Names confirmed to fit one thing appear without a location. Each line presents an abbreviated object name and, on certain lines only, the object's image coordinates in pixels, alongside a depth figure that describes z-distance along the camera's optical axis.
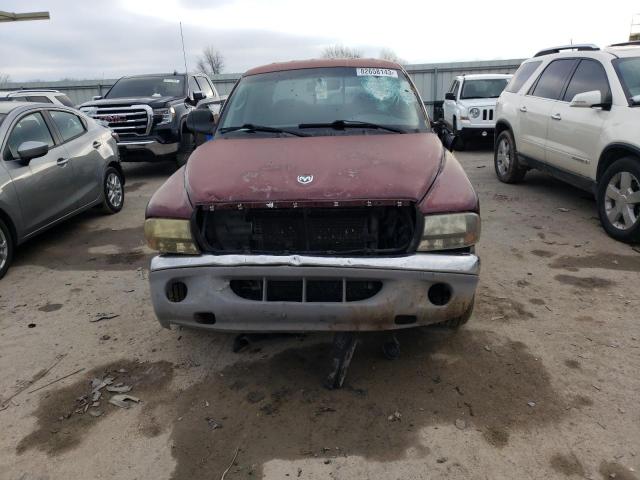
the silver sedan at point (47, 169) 5.12
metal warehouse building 18.78
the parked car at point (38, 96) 9.79
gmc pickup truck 9.46
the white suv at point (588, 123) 5.23
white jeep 11.76
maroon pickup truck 2.63
